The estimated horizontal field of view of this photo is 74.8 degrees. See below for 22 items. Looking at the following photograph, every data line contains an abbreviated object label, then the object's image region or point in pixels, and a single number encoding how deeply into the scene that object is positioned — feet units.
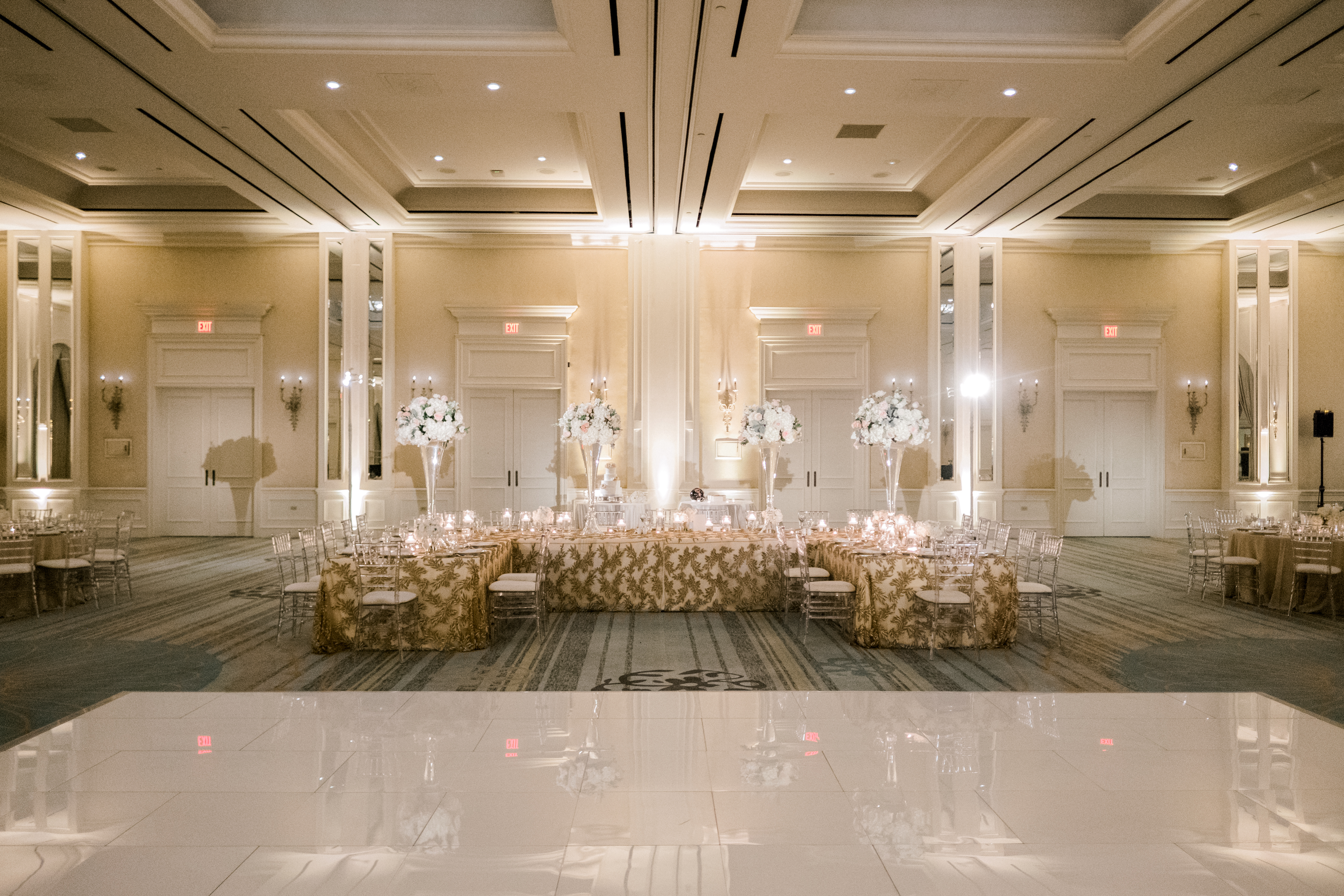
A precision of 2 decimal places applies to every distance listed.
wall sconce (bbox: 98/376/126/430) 46.73
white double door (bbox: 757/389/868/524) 46.70
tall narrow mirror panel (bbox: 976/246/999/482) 46.24
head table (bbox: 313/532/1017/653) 21.43
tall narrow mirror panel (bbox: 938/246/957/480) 46.19
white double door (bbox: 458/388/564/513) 46.70
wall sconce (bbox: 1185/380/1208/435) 47.85
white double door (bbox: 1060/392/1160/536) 48.19
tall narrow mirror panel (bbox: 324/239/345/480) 45.19
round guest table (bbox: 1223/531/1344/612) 27.07
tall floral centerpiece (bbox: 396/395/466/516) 30.94
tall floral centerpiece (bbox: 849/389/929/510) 28.12
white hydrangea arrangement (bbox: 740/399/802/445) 33.01
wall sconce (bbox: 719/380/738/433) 46.29
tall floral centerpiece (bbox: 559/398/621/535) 34.09
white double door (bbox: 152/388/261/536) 47.19
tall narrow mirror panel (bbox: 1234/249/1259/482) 46.98
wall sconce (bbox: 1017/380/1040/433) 47.65
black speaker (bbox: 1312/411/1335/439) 44.80
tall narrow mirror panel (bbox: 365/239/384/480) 45.34
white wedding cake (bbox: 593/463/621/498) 37.45
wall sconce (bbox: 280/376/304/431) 46.68
